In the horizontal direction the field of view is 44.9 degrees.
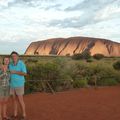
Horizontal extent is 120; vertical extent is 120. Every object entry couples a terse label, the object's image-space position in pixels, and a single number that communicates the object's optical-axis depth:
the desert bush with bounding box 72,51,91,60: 20.54
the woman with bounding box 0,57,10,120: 3.63
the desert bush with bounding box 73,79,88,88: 8.06
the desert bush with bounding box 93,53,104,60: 23.79
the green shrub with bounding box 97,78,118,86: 8.64
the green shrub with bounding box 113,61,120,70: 10.66
